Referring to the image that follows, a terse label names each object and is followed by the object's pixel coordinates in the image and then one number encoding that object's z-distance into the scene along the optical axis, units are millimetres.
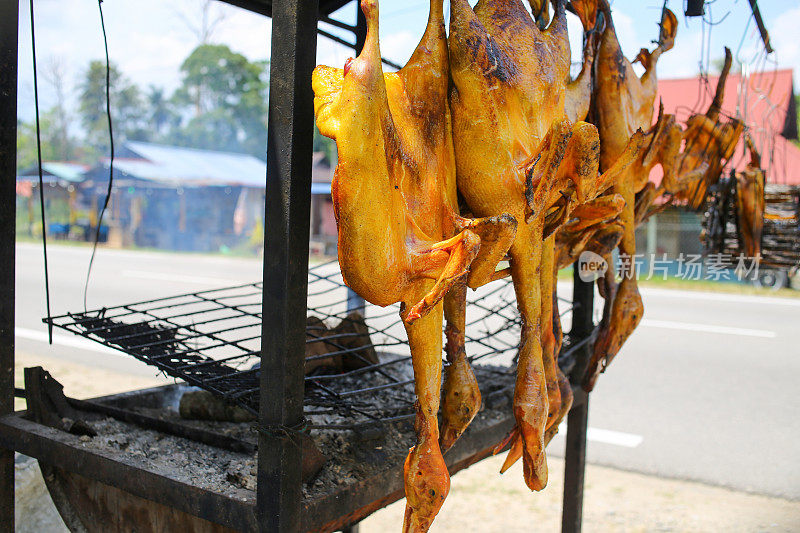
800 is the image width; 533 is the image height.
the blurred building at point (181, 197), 21016
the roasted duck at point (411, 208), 1009
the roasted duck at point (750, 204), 2938
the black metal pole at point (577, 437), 2746
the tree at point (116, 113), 36753
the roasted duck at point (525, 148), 1295
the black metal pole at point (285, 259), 1200
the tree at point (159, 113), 39531
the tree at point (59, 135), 37156
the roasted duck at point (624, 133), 1960
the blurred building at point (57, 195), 24031
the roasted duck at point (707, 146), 2549
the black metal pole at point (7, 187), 1749
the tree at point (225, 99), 28275
